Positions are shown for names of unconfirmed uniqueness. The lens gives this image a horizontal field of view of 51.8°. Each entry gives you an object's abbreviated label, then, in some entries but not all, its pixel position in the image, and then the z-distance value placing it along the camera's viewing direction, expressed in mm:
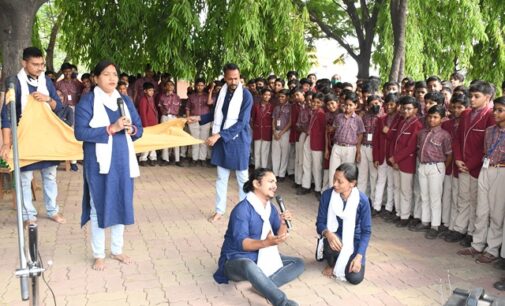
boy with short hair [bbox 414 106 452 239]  5598
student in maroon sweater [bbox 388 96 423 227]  5891
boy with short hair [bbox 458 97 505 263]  4816
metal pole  2314
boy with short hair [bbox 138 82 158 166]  9695
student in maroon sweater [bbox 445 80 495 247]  5109
